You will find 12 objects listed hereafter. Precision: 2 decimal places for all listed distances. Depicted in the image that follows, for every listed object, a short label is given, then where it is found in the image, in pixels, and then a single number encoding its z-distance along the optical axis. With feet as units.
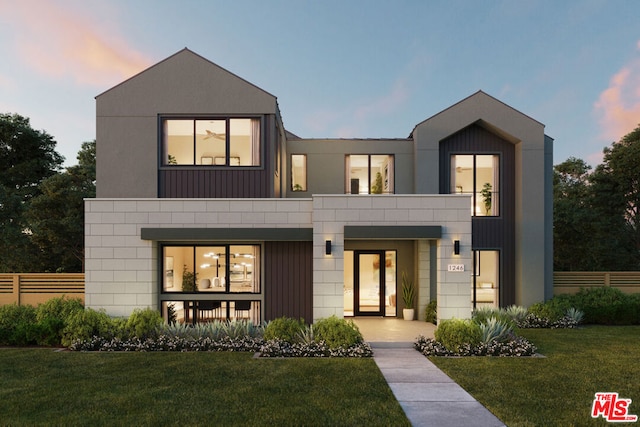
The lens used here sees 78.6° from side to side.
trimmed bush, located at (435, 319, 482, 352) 31.04
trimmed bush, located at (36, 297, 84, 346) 33.53
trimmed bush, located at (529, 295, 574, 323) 43.21
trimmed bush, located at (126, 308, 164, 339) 33.04
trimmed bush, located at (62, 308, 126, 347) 32.58
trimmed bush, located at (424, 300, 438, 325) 42.09
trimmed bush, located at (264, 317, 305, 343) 31.71
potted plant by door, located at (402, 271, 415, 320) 44.42
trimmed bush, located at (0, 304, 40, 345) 33.63
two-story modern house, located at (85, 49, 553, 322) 35.06
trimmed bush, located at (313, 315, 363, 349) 30.71
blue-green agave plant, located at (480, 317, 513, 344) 31.76
